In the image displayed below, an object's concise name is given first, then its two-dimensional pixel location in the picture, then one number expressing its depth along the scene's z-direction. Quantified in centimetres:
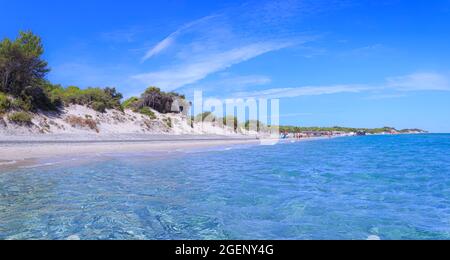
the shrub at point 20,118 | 2825
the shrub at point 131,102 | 5608
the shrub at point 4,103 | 2850
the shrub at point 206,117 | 6474
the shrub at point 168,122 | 5438
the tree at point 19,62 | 3142
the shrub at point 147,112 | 5294
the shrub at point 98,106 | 4162
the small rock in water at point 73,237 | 563
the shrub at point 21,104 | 3009
